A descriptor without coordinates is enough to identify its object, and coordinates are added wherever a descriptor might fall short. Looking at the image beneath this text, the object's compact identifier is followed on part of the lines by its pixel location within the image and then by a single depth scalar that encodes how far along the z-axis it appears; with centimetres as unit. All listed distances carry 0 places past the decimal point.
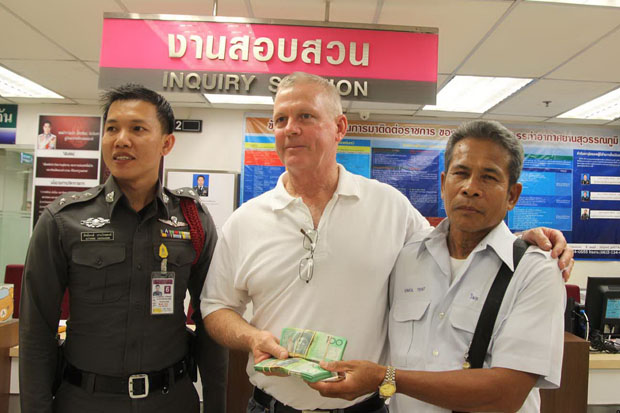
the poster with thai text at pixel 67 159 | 500
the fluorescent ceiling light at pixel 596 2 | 283
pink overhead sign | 253
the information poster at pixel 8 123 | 571
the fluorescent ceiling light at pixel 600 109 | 473
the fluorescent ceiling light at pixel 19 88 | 473
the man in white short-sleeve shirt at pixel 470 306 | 113
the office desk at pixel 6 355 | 238
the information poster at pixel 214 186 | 539
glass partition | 638
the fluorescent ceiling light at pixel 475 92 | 436
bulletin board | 554
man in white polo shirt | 140
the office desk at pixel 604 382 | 277
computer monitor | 317
